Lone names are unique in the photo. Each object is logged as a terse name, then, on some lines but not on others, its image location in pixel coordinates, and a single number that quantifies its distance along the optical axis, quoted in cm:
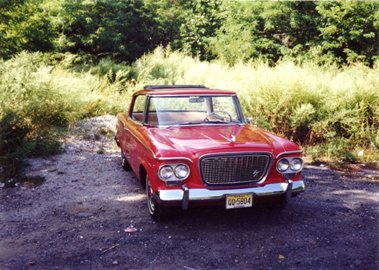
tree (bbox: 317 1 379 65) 1530
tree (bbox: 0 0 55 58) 1024
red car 401
